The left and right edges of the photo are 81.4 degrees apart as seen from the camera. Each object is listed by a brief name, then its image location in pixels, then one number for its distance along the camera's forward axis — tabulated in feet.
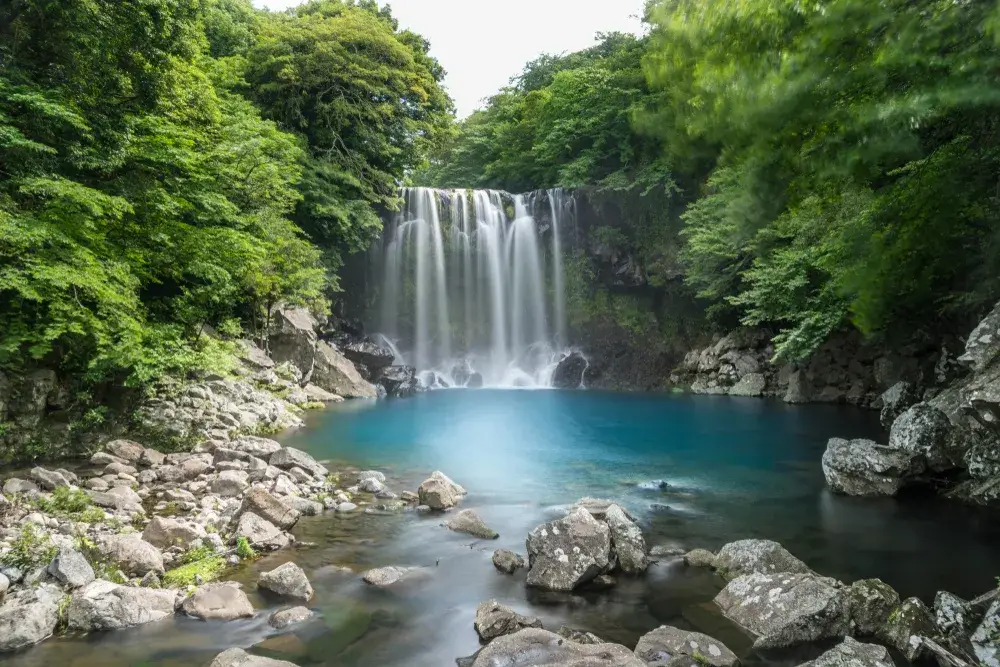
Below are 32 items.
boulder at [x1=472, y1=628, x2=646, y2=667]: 12.57
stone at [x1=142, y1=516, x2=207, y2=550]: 19.69
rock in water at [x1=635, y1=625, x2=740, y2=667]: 13.42
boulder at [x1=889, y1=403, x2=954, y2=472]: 27.45
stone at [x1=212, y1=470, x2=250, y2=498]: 26.45
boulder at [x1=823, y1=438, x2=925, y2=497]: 28.04
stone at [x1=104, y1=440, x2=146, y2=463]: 30.12
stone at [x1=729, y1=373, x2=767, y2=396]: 78.33
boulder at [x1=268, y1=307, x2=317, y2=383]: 65.21
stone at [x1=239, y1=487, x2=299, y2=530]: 22.59
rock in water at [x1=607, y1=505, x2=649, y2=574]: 19.27
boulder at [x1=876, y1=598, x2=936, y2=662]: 13.62
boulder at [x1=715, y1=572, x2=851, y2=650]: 14.67
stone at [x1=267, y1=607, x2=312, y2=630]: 15.48
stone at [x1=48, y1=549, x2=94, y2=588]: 15.88
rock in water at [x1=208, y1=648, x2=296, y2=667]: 12.73
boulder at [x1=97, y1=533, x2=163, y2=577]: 17.60
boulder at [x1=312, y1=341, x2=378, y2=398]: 70.59
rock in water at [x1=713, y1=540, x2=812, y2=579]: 18.34
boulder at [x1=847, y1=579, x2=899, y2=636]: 14.93
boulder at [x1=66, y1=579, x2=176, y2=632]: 14.74
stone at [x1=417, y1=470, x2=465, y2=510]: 27.14
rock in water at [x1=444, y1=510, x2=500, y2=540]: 23.49
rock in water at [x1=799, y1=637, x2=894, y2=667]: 12.26
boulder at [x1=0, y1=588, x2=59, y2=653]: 13.76
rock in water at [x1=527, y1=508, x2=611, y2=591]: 17.97
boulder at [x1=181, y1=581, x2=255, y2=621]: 15.66
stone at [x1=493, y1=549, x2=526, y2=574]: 19.65
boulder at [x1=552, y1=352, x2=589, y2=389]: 96.48
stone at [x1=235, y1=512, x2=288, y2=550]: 20.83
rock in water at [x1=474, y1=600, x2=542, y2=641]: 15.21
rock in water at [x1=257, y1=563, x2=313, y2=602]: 17.11
